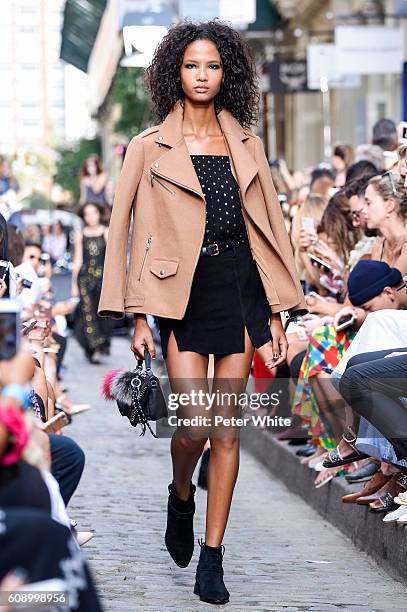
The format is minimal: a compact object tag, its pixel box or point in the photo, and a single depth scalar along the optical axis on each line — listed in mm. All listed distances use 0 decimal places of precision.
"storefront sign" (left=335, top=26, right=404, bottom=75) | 19422
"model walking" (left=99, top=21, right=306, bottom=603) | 6148
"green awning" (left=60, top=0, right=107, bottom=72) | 76894
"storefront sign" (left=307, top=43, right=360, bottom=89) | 21719
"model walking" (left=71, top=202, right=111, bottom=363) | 18422
